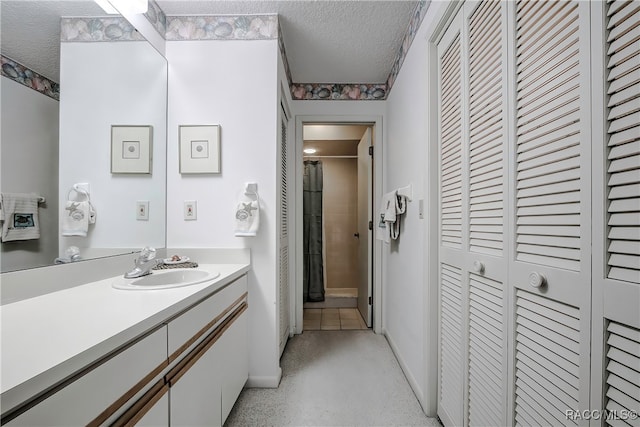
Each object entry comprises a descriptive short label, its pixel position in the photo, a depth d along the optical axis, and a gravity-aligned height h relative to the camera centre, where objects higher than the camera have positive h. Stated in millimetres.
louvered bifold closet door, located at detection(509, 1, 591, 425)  633 +11
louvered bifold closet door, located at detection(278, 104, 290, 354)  2172 -304
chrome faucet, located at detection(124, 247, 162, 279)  1240 -248
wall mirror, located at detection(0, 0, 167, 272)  910 +389
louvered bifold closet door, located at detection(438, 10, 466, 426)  1235 -100
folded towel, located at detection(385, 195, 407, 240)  1908 +21
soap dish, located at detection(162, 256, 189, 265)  1579 -280
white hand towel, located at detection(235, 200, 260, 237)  1649 -32
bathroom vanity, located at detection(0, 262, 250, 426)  506 -350
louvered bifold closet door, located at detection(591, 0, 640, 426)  530 -1
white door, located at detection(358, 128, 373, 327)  2758 -149
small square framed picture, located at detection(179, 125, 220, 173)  1722 +423
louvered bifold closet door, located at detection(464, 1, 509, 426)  928 +14
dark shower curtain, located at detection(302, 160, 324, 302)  3689 -137
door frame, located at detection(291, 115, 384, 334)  2564 +175
